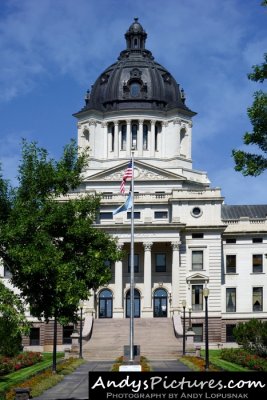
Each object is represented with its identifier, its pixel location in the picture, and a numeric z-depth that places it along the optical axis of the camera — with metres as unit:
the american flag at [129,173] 54.82
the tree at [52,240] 38.31
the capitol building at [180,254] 84.00
